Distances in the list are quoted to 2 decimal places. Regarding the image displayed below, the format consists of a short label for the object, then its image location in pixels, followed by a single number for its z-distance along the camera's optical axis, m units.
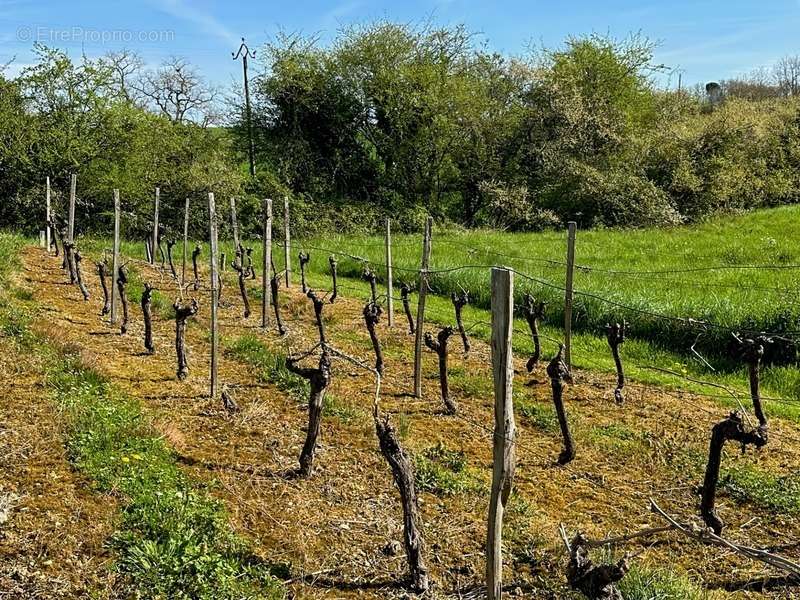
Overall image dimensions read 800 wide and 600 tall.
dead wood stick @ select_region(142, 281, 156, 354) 8.38
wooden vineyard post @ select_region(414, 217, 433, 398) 7.24
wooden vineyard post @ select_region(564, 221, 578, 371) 7.86
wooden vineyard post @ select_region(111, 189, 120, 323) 9.71
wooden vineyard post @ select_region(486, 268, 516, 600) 3.26
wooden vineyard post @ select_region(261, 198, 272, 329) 9.73
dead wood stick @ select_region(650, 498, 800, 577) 2.59
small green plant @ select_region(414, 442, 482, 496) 5.22
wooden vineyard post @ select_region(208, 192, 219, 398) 7.01
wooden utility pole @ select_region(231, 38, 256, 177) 27.91
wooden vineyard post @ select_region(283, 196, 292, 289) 11.32
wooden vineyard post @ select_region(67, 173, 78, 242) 12.28
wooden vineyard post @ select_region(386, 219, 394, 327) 10.89
